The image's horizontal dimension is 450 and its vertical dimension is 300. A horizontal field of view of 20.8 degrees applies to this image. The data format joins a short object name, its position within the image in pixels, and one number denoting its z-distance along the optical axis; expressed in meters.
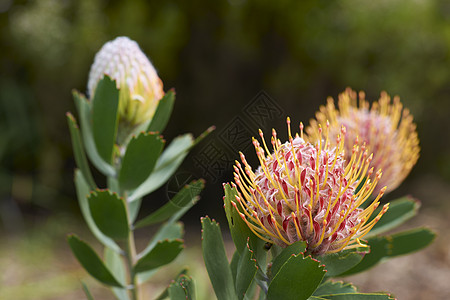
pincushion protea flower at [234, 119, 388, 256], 0.69
